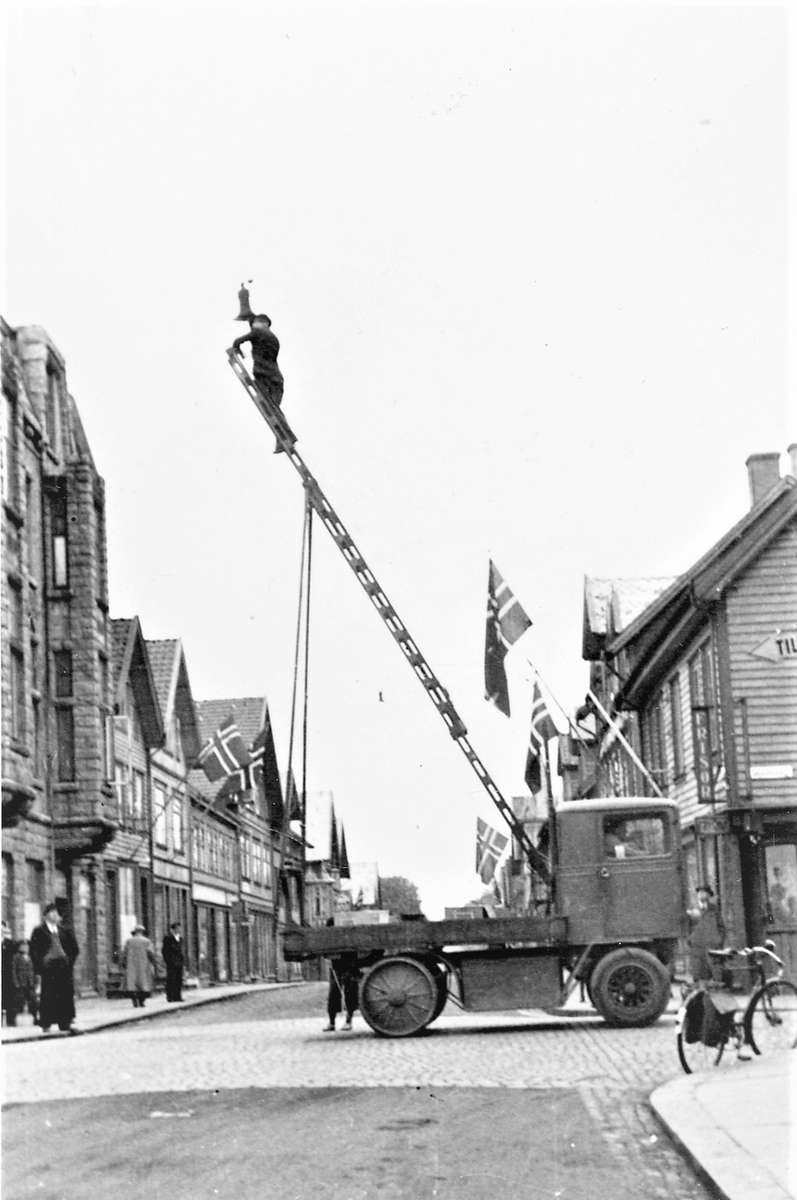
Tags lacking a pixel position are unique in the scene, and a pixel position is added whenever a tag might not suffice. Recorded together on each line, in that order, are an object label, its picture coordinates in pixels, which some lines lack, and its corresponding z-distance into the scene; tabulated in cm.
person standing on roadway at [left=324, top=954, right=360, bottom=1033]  1917
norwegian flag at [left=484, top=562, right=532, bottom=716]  2445
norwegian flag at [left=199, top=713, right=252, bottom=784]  3131
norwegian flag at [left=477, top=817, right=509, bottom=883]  4150
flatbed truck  1834
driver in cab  1914
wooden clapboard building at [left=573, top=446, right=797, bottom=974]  2448
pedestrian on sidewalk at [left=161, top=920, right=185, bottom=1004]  3142
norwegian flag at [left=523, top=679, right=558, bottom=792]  2789
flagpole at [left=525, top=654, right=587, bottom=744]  2558
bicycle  1213
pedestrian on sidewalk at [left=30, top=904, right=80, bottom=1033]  2164
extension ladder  2028
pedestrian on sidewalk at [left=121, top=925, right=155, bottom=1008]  2912
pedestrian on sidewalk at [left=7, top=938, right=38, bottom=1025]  2656
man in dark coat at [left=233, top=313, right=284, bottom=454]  1648
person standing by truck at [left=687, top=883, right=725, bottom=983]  1750
